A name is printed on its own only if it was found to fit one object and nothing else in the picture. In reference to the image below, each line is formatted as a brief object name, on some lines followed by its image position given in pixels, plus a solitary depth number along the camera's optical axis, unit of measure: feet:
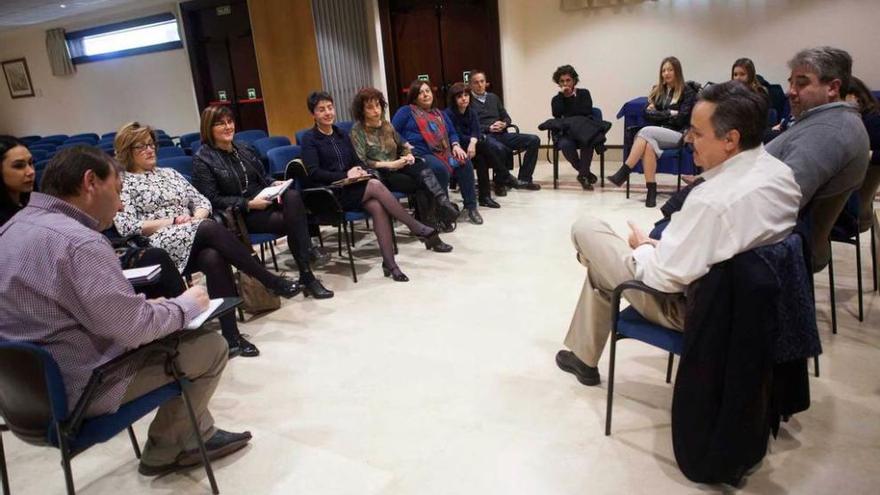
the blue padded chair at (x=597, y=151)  18.66
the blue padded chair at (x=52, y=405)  4.94
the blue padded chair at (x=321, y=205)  12.62
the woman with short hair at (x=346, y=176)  12.87
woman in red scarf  15.98
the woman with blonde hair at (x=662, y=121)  16.52
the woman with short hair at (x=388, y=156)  14.15
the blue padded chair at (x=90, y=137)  27.93
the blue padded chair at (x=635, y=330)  6.09
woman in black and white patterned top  9.72
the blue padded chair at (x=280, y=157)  14.10
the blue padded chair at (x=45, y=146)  25.28
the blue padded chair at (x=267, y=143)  16.15
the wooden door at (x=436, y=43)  25.14
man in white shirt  5.30
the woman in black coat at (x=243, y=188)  11.28
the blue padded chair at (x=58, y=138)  28.71
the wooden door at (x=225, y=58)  30.25
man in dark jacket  19.22
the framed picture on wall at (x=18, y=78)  39.78
